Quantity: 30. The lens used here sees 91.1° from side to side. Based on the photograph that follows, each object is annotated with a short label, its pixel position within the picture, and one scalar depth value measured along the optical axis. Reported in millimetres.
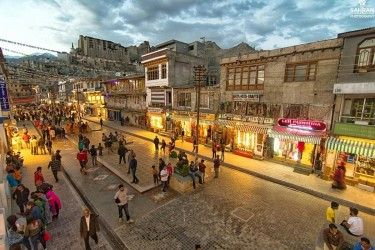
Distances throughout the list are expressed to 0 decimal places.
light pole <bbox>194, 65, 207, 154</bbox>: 14254
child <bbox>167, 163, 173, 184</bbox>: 11750
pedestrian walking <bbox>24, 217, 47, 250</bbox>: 6496
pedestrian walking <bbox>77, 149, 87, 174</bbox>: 13805
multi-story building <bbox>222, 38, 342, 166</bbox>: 13430
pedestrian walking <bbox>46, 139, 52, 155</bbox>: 17753
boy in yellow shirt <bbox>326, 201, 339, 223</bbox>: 7258
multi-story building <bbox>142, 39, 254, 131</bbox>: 25359
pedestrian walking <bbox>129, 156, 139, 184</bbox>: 11969
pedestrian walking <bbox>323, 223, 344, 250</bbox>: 5598
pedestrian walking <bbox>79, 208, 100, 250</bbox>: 6750
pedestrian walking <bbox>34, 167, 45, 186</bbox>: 10125
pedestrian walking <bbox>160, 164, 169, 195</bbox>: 11070
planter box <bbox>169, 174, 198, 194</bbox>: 11212
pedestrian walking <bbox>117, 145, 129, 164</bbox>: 15227
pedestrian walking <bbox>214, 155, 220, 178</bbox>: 13320
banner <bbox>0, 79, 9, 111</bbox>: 12352
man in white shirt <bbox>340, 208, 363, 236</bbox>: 6336
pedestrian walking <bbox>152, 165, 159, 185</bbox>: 11836
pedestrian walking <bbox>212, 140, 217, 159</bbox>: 16367
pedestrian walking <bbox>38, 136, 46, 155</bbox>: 17938
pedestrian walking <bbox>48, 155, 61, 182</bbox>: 12250
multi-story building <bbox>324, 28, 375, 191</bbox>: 11078
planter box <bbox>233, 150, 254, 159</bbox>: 17703
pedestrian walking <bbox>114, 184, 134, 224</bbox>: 8289
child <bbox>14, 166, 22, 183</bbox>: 11303
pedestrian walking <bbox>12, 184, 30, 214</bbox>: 8758
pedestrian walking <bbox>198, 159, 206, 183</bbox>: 12408
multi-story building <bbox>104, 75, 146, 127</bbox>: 32344
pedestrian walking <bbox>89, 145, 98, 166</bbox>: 14969
